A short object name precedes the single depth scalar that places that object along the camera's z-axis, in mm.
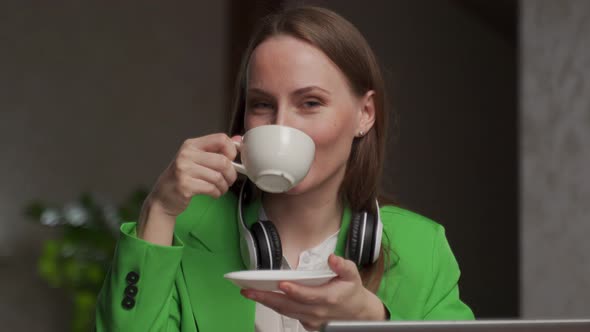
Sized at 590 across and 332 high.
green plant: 4652
